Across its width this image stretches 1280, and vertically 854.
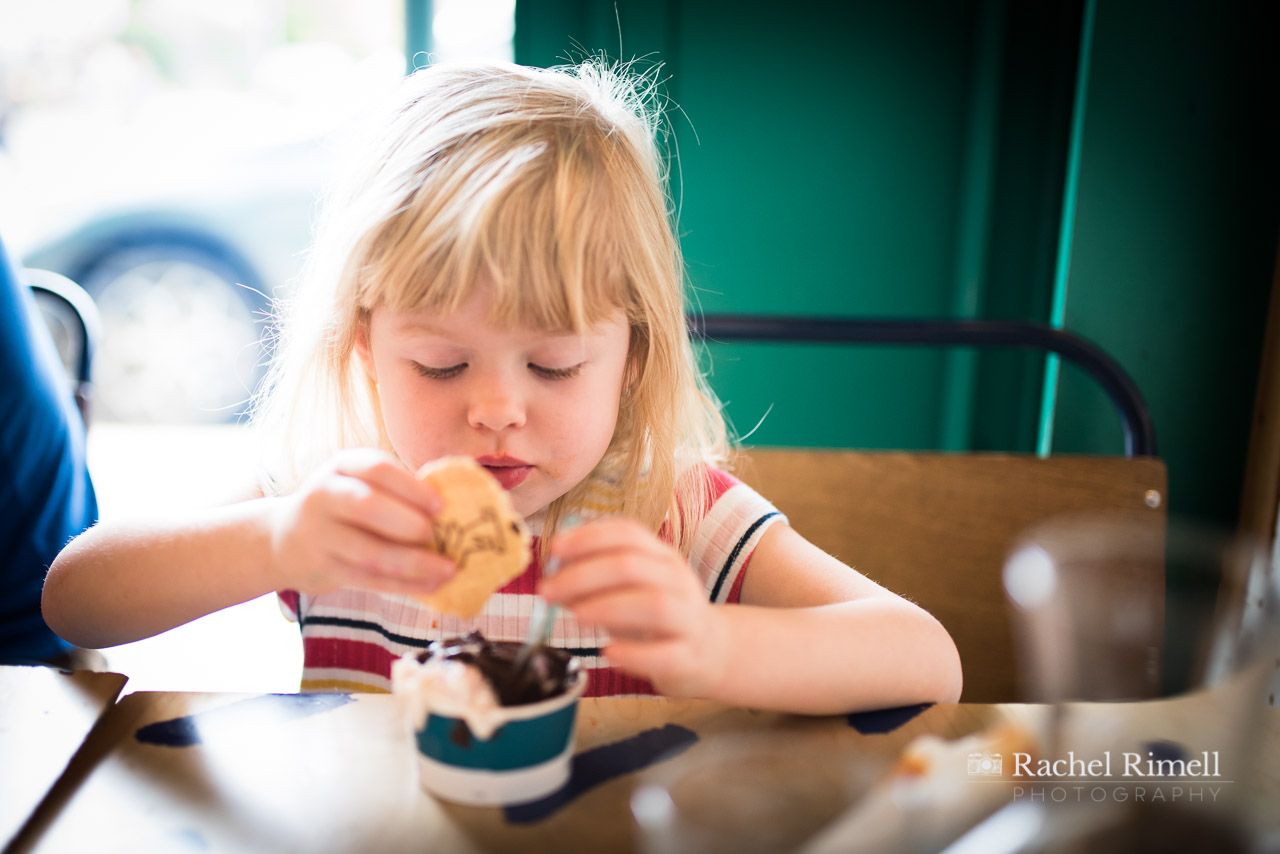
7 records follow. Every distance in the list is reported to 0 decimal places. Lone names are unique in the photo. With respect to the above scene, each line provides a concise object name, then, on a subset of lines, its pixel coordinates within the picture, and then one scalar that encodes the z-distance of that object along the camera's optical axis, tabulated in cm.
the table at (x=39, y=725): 48
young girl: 56
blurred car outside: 329
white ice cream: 48
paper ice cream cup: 49
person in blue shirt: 89
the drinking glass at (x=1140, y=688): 44
